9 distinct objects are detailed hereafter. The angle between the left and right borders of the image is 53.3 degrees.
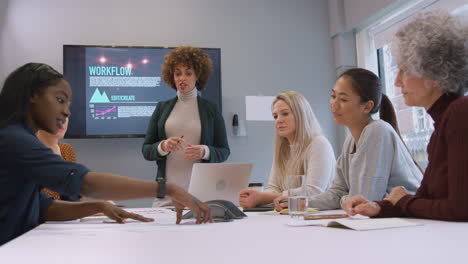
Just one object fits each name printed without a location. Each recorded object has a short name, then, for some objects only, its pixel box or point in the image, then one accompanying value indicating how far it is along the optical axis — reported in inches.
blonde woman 90.6
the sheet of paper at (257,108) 171.9
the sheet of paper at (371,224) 45.4
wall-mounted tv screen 154.1
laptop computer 86.4
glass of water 57.6
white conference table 31.6
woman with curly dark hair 118.0
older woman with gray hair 48.8
